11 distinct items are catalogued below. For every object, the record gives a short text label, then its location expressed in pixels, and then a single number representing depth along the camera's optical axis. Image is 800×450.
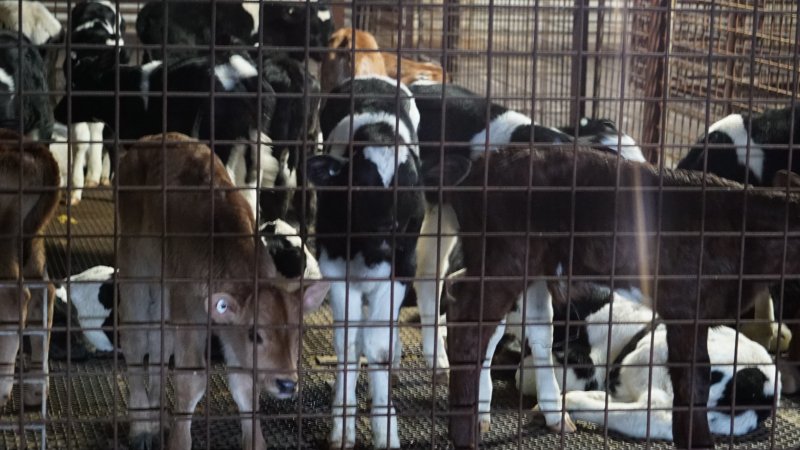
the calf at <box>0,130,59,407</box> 5.42
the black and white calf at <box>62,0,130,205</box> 10.14
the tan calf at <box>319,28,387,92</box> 9.81
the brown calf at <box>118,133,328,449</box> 4.90
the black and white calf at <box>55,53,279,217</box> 7.34
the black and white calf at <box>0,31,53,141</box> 8.12
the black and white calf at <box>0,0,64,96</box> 10.23
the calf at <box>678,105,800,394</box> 6.93
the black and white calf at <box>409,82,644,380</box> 6.55
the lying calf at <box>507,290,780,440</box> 5.88
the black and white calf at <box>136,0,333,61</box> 9.81
